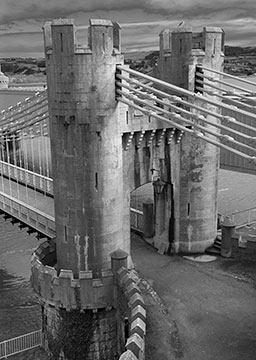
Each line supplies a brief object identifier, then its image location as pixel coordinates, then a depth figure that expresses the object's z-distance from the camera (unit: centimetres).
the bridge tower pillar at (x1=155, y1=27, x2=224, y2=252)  1911
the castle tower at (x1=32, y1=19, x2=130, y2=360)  1534
